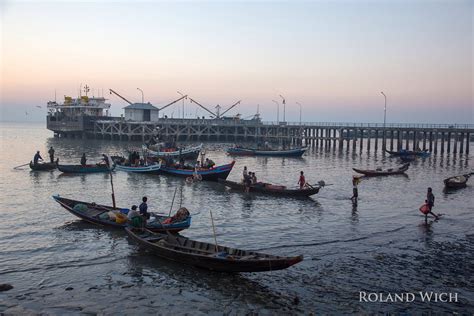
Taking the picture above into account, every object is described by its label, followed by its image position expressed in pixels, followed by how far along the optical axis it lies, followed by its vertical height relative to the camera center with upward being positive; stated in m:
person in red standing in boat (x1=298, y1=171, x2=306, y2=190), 28.88 -3.71
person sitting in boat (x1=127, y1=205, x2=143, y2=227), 17.99 -3.92
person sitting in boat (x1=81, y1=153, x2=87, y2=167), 39.56 -3.35
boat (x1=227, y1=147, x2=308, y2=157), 62.62 -3.78
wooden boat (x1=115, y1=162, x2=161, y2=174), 39.00 -3.97
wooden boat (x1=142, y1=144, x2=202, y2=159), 48.62 -3.17
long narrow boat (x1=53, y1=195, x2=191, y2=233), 18.67 -4.22
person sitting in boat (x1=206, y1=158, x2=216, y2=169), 37.02 -3.27
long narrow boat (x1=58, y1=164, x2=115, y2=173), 38.88 -3.93
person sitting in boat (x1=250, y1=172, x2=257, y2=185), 30.56 -3.70
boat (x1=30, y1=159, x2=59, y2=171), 39.94 -3.85
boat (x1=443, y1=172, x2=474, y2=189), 34.66 -4.32
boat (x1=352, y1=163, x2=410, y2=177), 41.41 -4.28
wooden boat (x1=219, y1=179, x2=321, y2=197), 28.27 -4.22
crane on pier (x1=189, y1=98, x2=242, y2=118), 135.45 +4.77
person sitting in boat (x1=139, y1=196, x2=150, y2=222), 19.06 -3.68
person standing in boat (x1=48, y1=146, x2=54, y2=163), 42.00 -2.92
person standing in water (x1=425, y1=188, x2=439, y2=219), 22.80 -3.84
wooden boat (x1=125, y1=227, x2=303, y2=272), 13.35 -4.31
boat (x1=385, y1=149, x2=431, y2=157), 63.34 -3.75
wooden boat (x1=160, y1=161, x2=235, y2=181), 35.34 -3.87
